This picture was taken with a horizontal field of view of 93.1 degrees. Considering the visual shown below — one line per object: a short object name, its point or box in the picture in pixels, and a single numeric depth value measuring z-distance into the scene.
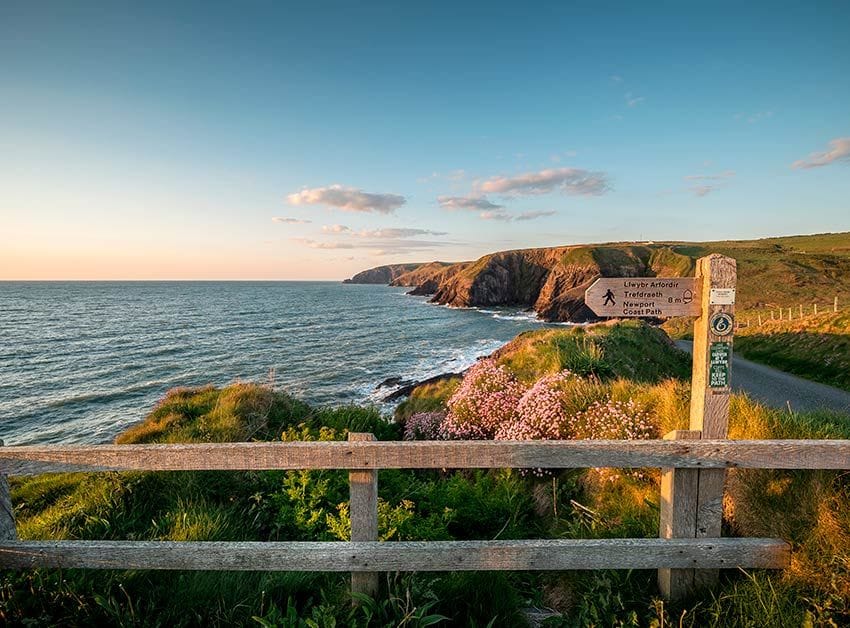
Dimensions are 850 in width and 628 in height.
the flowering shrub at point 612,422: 5.75
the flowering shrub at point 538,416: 6.64
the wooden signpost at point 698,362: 3.19
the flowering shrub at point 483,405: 7.86
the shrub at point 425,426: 8.98
